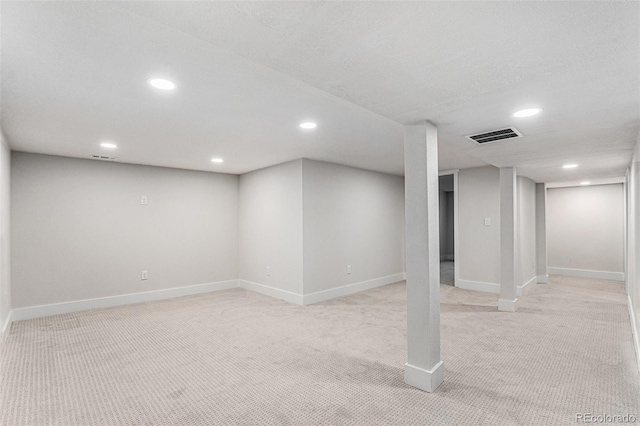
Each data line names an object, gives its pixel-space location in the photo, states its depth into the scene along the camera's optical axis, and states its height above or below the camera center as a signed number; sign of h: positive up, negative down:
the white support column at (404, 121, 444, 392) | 2.67 -0.36
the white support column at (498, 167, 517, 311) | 4.85 -0.38
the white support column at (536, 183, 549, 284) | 7.14 -0.49
